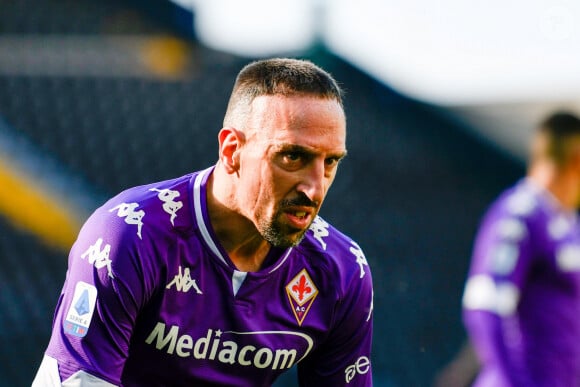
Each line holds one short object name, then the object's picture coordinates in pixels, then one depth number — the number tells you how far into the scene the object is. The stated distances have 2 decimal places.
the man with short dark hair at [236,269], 4.67
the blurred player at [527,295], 7.66
